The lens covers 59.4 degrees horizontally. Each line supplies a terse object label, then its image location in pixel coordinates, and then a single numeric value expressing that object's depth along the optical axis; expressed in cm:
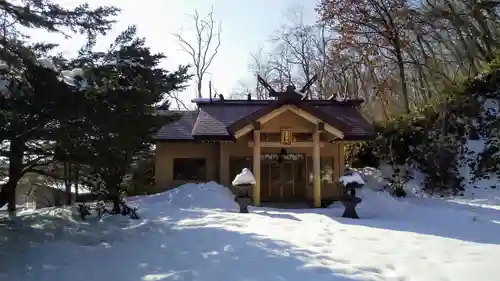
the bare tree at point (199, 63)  3500
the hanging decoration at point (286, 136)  1509
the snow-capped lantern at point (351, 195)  1189
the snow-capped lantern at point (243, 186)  1220
